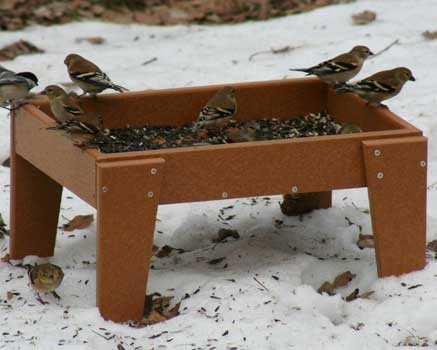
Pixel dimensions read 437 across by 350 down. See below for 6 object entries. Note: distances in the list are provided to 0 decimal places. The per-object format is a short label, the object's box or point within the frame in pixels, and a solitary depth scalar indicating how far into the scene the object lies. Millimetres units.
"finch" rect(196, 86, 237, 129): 12172
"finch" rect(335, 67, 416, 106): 12422
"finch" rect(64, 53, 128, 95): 12695
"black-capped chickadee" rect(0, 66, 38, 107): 12922
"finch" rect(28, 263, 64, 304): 11117
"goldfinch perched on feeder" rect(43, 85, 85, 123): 11506
